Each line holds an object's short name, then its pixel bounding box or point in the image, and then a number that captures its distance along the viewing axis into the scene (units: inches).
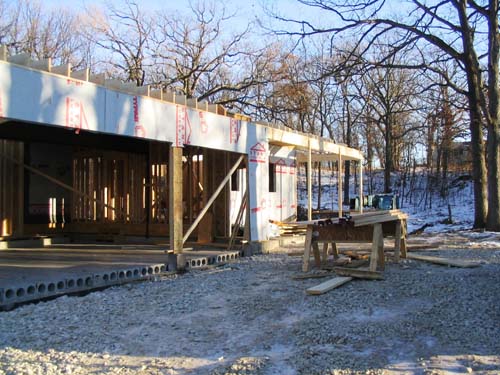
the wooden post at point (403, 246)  427.8
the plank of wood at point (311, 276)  352.5
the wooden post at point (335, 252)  427.5
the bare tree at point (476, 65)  708.0
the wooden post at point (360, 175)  845.2
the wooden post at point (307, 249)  373.1
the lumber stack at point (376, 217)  352.9
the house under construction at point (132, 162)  332.5
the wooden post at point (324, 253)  410.0
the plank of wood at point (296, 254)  481.7
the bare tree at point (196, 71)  1196.5
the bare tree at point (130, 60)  1203.2
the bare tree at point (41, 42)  1141.7
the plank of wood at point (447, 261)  380.0
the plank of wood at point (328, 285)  295.6
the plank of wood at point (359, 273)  331.9
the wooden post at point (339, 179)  741.1
